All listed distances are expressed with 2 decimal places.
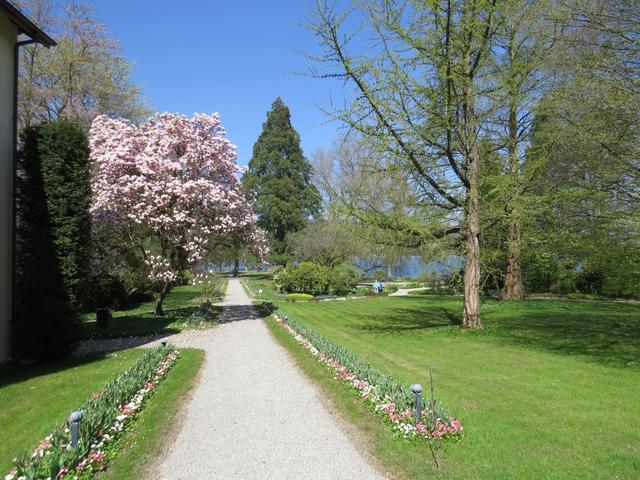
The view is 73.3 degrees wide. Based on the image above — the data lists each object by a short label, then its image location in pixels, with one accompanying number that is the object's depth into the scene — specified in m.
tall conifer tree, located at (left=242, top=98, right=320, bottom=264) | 44.22
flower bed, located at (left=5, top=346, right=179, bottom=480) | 3.76
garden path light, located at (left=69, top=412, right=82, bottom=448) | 4.05
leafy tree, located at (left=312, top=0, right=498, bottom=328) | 10.62
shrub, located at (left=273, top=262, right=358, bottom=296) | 28.84
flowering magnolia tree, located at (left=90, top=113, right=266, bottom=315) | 13.94
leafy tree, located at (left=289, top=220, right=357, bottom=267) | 33.25
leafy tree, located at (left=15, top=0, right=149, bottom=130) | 19.84
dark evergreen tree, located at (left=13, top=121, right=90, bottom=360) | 8.90
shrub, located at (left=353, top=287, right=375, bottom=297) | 28.82
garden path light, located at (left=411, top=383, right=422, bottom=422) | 4.86
